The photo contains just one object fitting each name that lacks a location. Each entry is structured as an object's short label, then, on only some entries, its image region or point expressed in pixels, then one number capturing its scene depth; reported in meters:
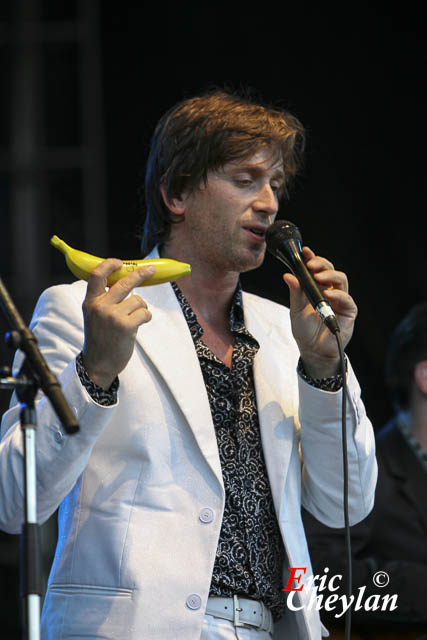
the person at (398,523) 6.37
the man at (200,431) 5.62
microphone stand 5.35
